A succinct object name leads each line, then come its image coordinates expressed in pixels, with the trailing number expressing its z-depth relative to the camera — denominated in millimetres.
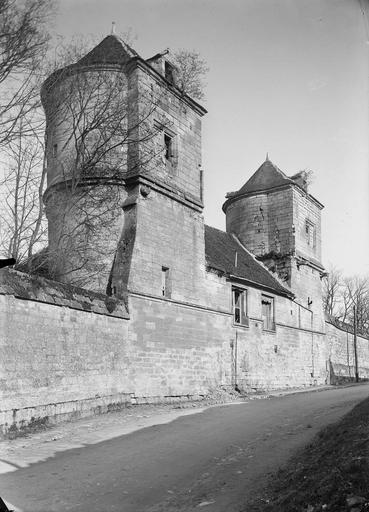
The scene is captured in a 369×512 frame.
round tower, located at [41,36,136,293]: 17656
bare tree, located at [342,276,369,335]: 61781
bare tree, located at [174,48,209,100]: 21156
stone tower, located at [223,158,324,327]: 29266
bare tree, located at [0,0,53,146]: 13359
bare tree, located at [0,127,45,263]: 15797
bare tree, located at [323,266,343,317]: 59994
